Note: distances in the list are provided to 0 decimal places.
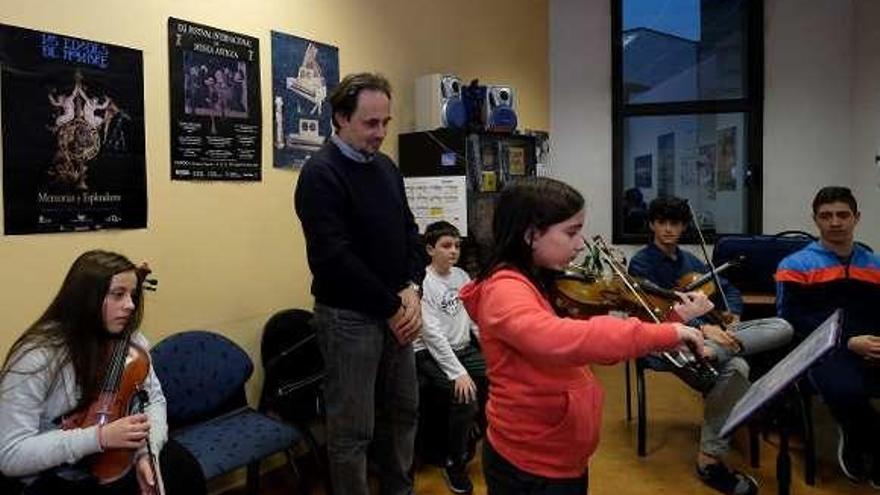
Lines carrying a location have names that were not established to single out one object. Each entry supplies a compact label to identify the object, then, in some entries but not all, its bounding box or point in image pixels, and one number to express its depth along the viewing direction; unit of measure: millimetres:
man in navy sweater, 2107
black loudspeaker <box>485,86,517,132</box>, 3867
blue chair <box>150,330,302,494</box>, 2354
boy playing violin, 2881
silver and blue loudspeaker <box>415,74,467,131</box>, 3729
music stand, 1332
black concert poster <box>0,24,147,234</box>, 2199
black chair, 2771
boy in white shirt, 2891
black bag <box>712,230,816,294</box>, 3924
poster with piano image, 3068
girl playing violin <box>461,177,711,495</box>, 1429
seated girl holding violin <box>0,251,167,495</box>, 1698
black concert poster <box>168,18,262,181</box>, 2670
